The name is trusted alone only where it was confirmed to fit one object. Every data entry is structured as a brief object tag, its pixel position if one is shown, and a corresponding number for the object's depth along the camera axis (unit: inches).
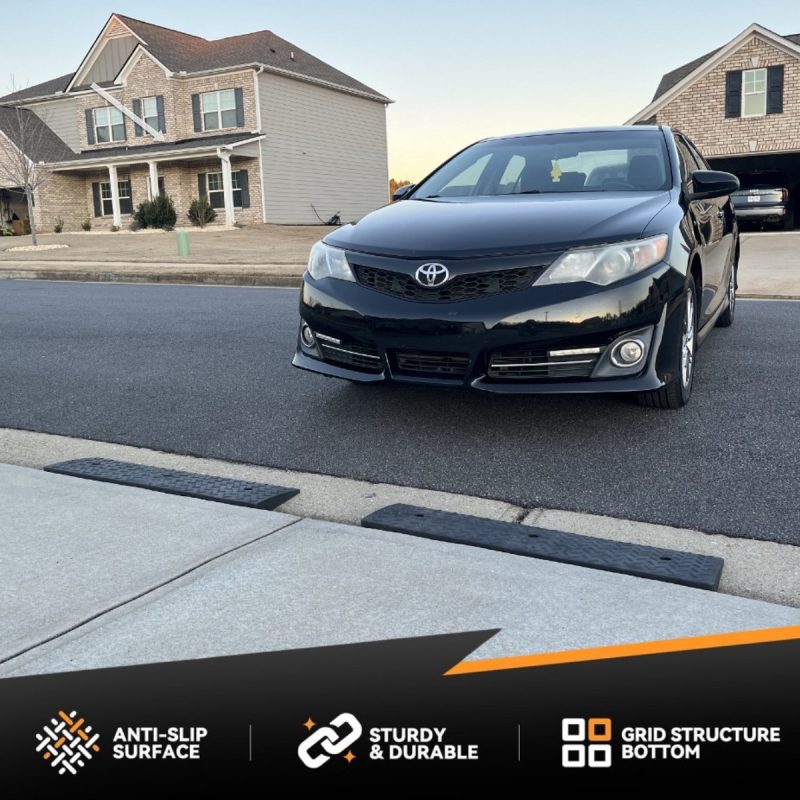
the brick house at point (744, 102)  1048.8
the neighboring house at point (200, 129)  1288.1
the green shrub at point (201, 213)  1261.1
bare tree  1350.9
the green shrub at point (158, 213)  1272.1
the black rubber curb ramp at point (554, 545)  114.2
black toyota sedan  157.9
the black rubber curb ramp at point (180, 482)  146.1
